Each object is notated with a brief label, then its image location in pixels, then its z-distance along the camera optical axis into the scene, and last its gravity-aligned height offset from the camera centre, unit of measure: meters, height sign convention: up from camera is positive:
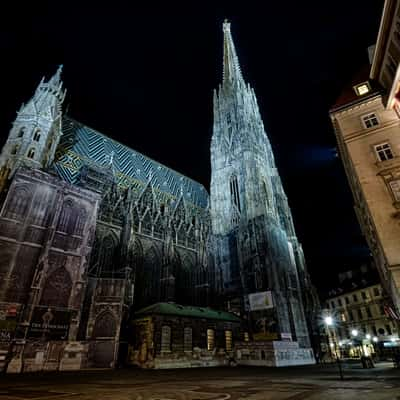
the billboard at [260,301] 29.39 +4.41
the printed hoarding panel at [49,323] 19.23 +1.50
